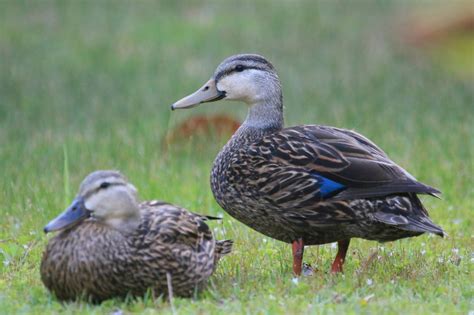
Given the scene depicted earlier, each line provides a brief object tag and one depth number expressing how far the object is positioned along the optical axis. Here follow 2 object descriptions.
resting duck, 12.55
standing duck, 14.23
